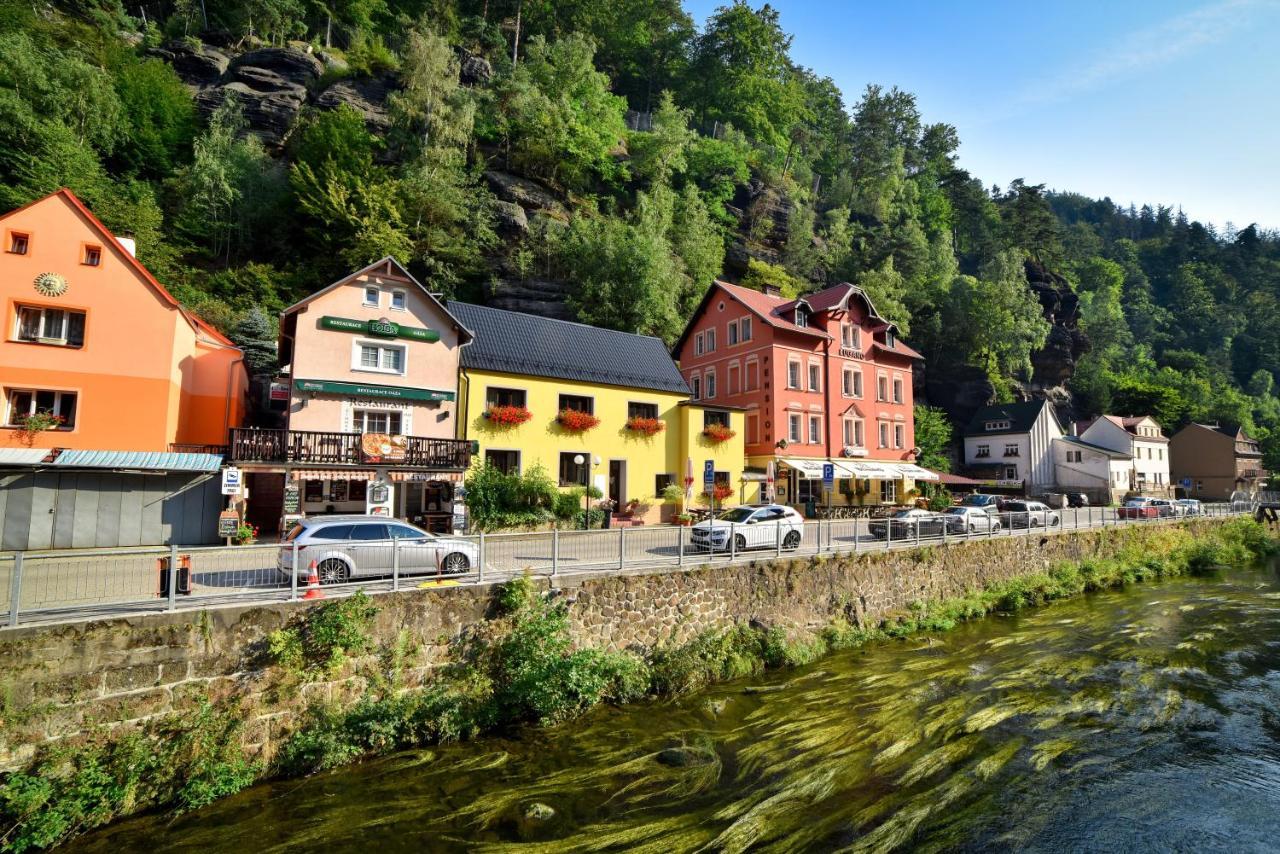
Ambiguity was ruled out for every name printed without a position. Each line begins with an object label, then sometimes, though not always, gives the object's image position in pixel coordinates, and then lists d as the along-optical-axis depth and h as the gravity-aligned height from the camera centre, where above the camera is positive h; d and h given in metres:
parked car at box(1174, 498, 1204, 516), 34.81 -1.36
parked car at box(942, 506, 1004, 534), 22.22 -1.49
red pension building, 37.12 +6.73
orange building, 20.12 +4.99
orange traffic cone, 9.96 -1.84
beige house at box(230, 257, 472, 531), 21.45 +2.82
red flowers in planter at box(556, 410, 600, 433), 27.50 +2.84
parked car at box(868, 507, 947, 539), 20.55 -1.57
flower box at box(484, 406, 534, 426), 25.81 +2.90
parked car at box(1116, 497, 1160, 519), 31.86 -1.50
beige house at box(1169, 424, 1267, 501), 64.50 +2.56
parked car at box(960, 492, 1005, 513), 33.84 -1.01
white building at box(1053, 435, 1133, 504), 55.66 +1.41
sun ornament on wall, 20.38 +6.69
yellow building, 26.42 +3.32
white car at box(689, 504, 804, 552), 17.08 -1.49
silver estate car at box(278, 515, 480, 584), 11.55 -1.41
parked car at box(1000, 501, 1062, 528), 24.11 -1.48
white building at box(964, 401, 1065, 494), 56.25 +3.71
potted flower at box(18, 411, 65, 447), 19.55 +1.76
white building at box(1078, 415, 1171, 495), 60.97 +4.23
